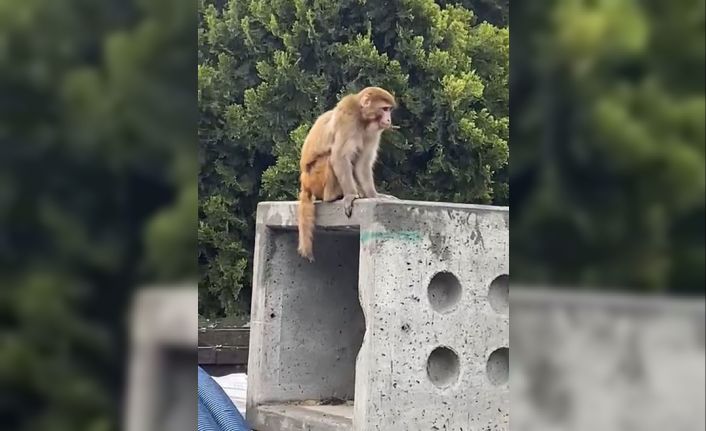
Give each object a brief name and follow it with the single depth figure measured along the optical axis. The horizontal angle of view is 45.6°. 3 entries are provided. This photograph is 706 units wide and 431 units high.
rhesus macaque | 4.49
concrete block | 3.93
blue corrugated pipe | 3.79
